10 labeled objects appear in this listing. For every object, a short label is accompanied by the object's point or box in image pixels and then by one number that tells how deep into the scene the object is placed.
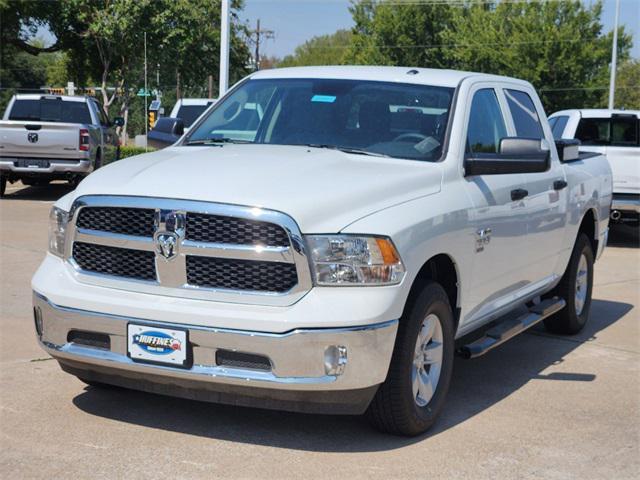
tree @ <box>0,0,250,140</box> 31.84
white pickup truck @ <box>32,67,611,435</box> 4.72
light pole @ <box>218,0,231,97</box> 19.12
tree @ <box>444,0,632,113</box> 54.34
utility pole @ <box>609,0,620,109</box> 41.72
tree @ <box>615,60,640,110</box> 75.62
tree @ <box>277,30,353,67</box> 122.00
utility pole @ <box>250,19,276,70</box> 76.61
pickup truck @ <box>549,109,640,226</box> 15.00
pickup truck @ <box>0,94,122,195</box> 18.06
